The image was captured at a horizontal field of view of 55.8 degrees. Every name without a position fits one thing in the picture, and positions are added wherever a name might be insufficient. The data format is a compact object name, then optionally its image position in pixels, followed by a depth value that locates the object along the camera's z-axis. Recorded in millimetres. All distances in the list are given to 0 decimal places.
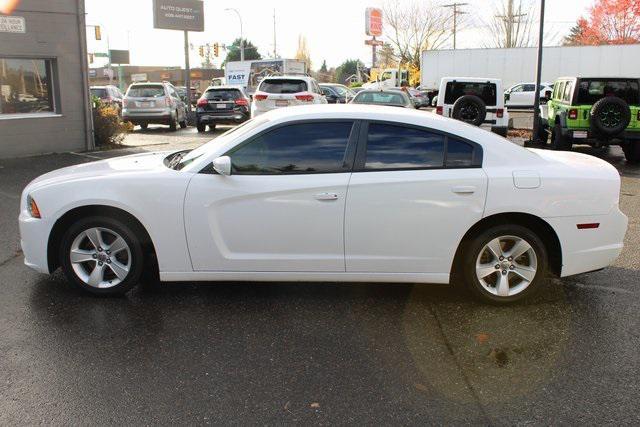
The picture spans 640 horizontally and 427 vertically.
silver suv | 19766
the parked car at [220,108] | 19562
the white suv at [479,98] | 15336
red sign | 54031
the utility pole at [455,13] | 57406
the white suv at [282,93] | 16859
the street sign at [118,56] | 74625
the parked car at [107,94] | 24228
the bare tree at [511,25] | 53000
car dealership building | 12172
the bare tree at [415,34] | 55531
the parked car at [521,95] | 32125
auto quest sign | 27562
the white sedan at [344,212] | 4324
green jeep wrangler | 11883
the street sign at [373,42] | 53219
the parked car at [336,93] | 25031
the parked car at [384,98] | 16422
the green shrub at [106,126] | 14438
